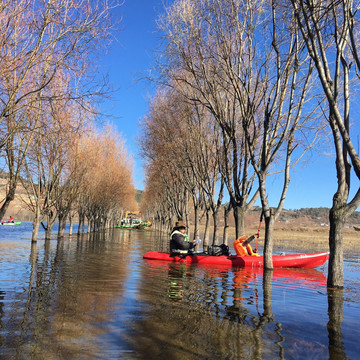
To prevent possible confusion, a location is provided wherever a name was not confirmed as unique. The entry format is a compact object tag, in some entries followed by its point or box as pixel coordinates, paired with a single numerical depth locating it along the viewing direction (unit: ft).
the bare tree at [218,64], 38.24
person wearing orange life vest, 40.92
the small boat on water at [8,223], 184.73
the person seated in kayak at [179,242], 40.29
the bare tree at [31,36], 18.74
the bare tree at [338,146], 24.12
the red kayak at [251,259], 39.04
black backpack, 41.81
